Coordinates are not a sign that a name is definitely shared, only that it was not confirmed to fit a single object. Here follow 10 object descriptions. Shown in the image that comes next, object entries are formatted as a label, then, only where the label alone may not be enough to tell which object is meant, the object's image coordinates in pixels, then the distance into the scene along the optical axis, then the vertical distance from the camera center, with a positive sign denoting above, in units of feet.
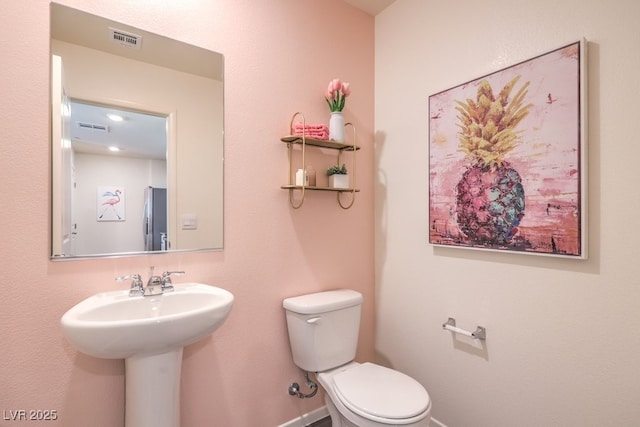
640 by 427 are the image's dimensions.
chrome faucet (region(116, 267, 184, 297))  4.00 -0.97
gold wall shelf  5.28 +1.19
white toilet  4.00 -2.51
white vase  5.71 +1.56
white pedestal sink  3.04 -1.27
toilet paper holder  4.83 -1.88
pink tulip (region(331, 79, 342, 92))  5.54 +2.27
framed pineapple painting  3.86 +0.77
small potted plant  5.73 +0.65
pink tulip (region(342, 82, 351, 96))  5.62 +2.23
